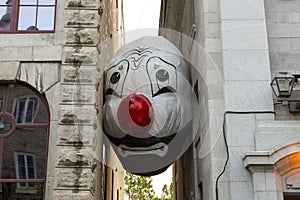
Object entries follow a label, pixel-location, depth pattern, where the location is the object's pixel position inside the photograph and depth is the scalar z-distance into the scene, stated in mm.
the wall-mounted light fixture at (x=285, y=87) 8438
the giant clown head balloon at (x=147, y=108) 10273
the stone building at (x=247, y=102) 8289
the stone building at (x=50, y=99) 8938
